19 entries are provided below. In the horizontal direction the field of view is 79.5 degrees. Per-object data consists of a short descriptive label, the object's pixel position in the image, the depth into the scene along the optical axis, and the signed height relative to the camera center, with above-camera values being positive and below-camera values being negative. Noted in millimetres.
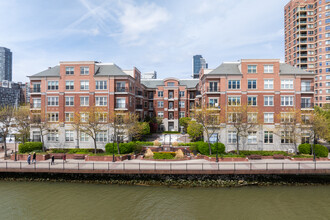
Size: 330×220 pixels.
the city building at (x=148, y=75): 108762 +20456
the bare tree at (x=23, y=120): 35219 -1429
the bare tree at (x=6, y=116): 34000 -692
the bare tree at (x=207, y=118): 34031 -1130
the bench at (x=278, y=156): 31814 -7294
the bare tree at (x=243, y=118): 33562 -1149
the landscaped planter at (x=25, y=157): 31370 -7101
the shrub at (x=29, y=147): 34250 -6089
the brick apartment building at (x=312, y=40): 67688 +25781
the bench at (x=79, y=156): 32062 -7180
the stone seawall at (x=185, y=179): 24906 -8775
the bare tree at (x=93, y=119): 34184 -1243
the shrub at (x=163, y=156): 31188 -7005
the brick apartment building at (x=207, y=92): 37719 +3801
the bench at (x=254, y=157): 31938 -7366
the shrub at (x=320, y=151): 31516 -6381
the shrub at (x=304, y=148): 33394 -6365
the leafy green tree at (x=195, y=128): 36438 -3101
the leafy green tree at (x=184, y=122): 55925 -3033
